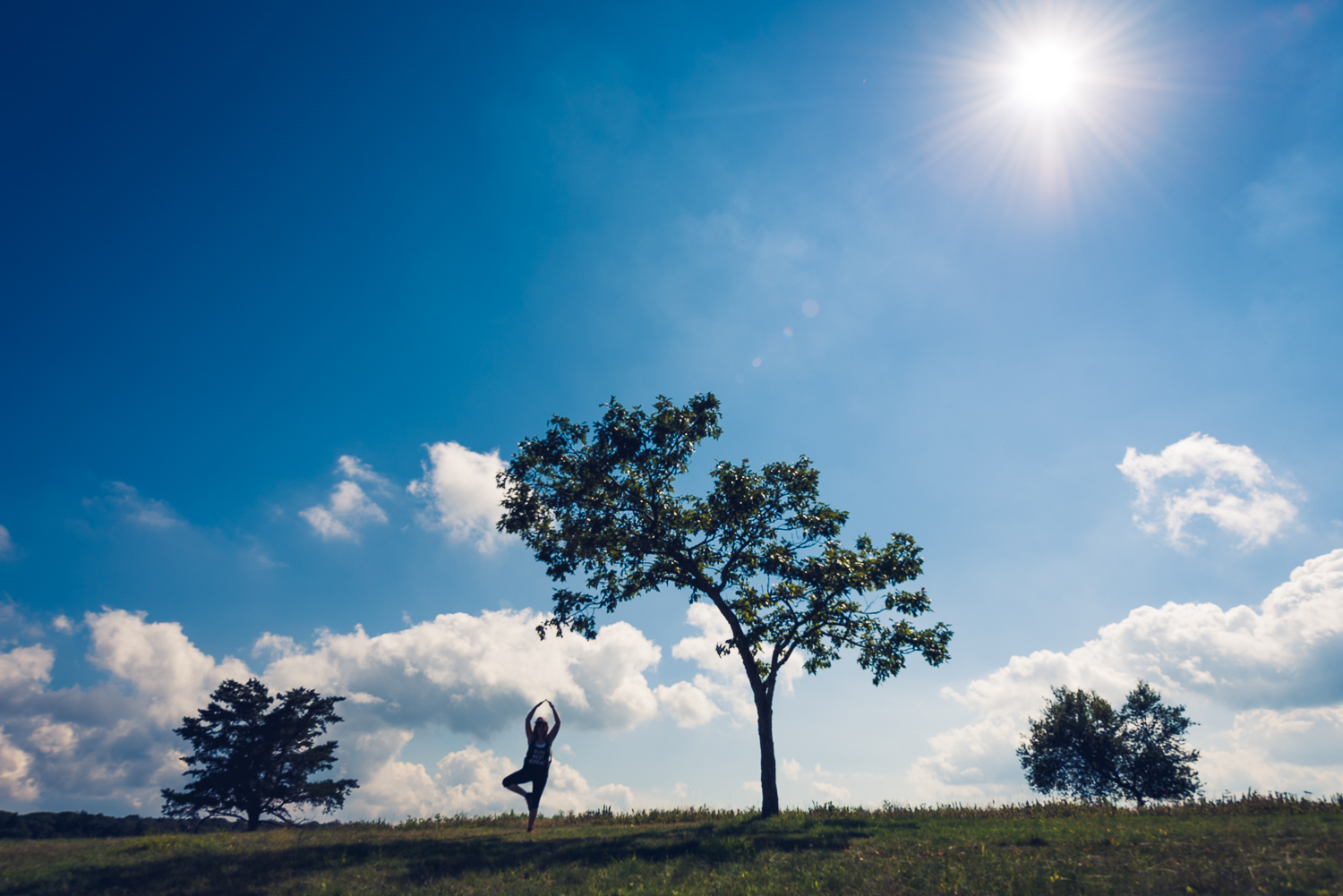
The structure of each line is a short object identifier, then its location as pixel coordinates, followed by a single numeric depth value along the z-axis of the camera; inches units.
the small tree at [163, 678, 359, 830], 1565.0
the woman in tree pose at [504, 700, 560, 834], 692.1
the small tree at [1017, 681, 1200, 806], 1610.5
